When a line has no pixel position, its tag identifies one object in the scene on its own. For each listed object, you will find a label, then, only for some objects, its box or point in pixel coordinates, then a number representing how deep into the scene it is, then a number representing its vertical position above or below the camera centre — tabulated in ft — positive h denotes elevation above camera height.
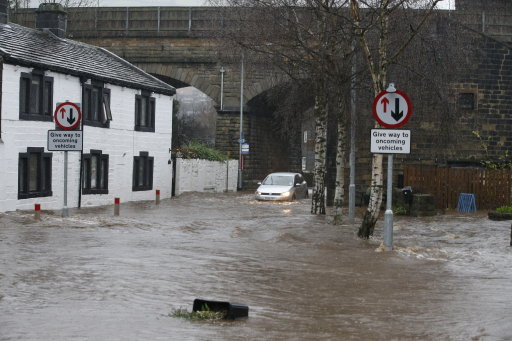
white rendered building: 82.07 +3.69
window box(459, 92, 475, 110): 117.29 +8.65
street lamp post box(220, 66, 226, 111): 156.00 +12.78
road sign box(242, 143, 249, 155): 156.99 +1.52
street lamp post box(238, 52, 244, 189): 154.51 +4.70
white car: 118.52 -4.38
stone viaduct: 153.99 +20.03
